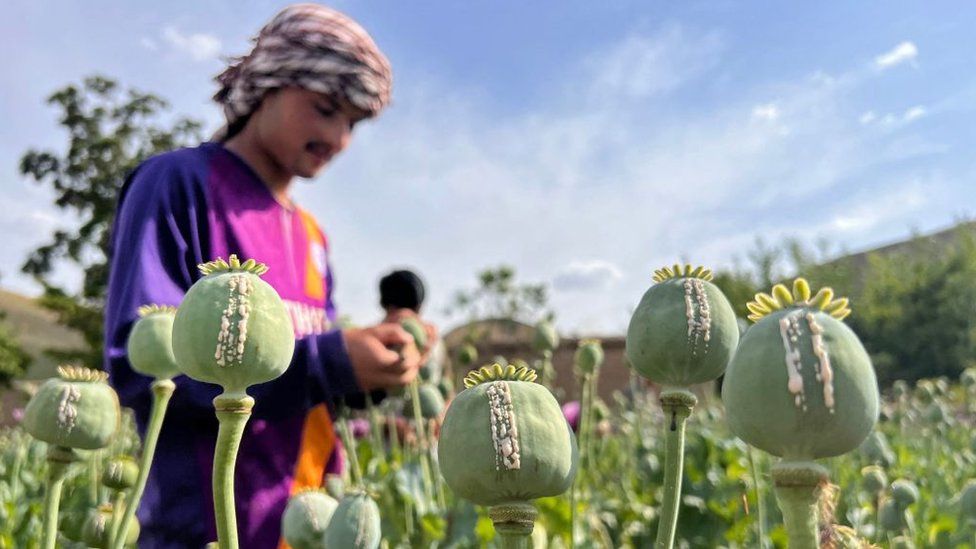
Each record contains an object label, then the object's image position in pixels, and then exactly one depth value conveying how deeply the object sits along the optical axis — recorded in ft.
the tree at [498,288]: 61.62
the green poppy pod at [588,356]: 4.22
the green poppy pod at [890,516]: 3.33
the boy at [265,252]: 4.15
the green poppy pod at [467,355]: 8.77
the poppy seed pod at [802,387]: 1.05
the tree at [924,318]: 66.90
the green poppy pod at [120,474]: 2.64
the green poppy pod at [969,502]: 2.82
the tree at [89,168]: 56.18
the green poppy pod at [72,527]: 3.37
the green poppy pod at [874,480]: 3.99
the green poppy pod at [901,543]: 3.22
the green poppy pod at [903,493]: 3.44
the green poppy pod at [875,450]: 4.42
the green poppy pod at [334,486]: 4.64
